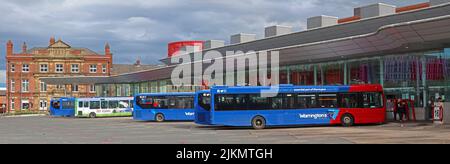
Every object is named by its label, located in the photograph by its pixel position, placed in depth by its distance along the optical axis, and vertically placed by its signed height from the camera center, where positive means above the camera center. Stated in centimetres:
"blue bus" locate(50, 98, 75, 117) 5288 -123
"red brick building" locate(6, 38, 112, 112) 9050 +407
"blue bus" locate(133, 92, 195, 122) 3797 -93
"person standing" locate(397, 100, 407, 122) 2950 -91
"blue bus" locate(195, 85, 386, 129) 2741 -65
